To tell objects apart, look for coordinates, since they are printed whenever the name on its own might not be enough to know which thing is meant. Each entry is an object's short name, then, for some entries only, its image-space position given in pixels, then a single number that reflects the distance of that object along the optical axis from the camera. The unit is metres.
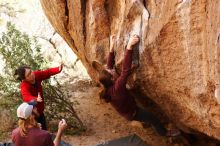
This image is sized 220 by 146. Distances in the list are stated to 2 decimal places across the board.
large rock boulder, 3.25
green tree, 5.90
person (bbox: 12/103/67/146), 3.19
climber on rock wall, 4.08
